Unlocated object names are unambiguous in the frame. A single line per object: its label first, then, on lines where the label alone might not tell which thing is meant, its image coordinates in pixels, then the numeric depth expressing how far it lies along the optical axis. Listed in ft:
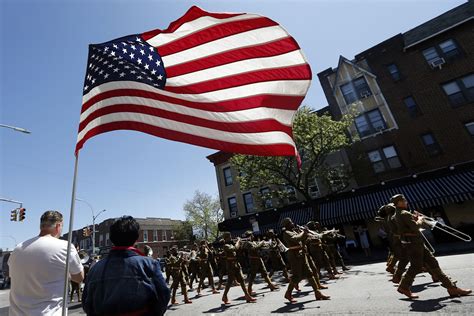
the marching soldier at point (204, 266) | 42.47
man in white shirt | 9.26
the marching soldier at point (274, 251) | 37.81
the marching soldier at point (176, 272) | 34.99
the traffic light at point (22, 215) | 61.72
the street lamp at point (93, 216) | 116.33
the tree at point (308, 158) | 59.88
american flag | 14.53
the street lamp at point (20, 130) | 40.95
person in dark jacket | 7.72
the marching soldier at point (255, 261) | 32.17
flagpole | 8.82
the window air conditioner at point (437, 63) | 64.44
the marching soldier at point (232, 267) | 28.61
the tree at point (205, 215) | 151.02
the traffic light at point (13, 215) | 63.40
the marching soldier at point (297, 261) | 24.32
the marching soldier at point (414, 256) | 18.22
